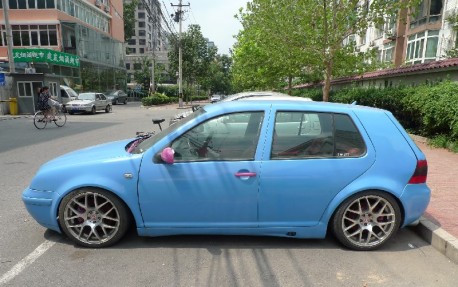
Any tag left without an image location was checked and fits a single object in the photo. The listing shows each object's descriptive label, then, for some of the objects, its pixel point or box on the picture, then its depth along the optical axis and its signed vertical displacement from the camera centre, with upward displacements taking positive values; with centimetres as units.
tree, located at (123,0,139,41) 5979 +1286
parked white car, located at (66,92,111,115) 2214 -110
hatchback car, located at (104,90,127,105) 3722 -98
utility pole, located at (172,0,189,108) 3491 +594
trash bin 1977 -115
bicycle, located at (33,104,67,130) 1369 -128
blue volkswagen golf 335 -92
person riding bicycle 1369 -66
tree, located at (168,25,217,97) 4012 +424
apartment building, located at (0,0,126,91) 2915 +486
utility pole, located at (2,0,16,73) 1973 +287
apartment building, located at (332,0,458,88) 1181 +335
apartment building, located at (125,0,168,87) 11300 +1699
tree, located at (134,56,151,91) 5838 +207
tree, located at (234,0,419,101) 1218 +247
